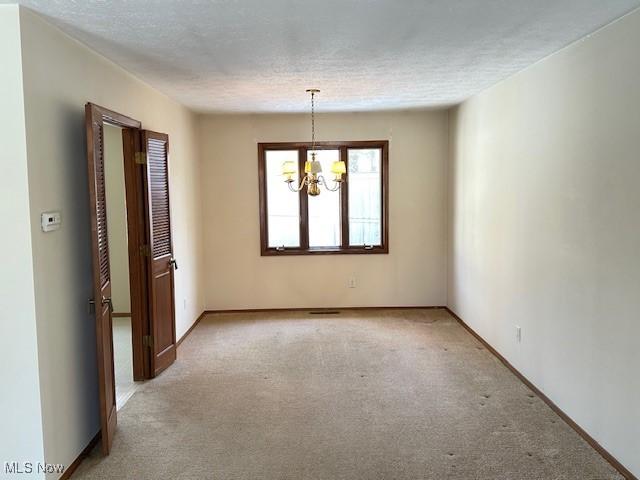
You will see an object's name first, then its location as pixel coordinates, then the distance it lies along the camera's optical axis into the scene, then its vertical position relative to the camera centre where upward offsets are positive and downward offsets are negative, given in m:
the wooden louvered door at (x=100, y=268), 3.04 -0.39
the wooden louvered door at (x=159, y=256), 4.32 -0.47
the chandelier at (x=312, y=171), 5.17 +0.28
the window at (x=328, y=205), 6.59 -0.08
